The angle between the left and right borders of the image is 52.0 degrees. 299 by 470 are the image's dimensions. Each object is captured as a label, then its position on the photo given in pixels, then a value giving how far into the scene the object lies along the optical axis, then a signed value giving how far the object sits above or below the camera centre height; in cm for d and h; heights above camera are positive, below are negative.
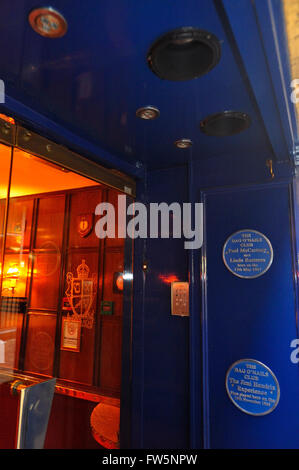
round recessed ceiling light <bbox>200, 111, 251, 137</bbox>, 189 +108
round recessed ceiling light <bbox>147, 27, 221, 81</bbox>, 128 +104
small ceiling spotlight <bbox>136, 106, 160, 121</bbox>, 183 +107
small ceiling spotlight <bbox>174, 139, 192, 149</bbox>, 228 +109
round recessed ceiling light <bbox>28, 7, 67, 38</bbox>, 118 +104
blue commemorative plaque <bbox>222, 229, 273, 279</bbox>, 234 +29
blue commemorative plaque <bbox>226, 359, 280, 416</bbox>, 219 -69
